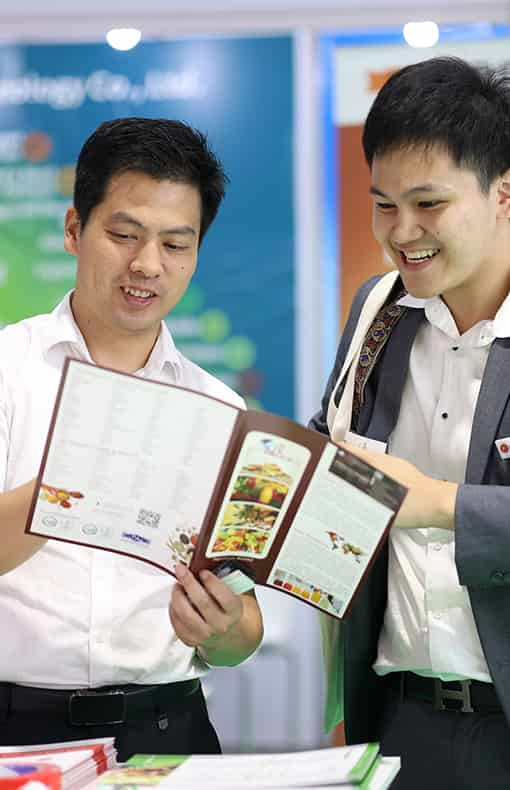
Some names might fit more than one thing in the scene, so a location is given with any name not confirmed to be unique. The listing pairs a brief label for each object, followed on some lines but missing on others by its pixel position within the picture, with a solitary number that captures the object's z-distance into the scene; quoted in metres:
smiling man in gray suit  2.02
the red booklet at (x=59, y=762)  1.82
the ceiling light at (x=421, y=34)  3.36
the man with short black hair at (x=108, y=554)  2.10
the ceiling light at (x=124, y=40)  3.44
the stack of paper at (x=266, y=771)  1.80
